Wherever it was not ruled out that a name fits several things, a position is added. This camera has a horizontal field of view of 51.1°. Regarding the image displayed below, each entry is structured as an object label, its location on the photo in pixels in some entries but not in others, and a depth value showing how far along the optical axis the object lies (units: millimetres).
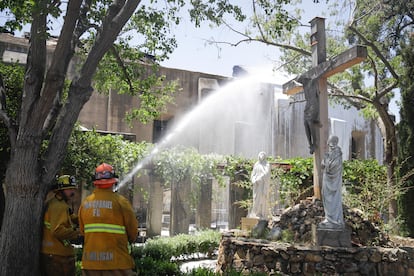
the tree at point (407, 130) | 13438
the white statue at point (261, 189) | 10758
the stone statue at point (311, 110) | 9891
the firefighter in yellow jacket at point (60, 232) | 5262
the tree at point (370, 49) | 14219
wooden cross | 9844
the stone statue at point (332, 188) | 8391
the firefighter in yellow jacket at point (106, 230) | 4488
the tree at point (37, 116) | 5711
